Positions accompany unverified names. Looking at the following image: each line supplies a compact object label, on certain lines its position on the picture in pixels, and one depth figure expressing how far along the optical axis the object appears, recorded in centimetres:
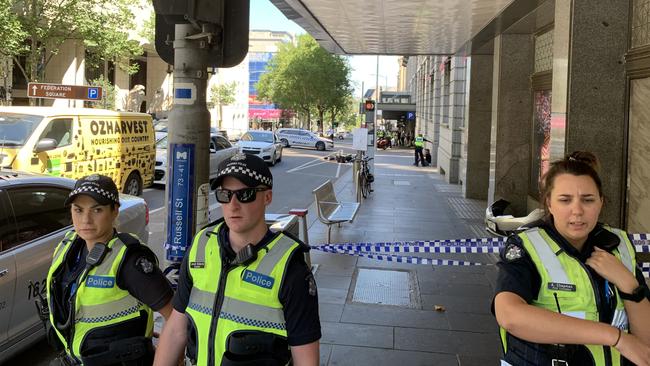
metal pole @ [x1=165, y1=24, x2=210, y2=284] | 342
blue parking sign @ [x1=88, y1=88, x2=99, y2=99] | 1961
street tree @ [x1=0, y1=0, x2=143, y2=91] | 2228
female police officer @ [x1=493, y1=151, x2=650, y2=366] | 181
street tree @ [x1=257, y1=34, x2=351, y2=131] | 6906
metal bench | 912
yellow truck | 1025
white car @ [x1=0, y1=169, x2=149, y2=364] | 415
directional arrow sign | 1845
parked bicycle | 1473
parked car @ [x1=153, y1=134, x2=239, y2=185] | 1591
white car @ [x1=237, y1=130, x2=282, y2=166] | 2513
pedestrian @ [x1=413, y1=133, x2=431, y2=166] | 2866
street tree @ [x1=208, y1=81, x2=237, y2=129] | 6316
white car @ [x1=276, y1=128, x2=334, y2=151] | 4372
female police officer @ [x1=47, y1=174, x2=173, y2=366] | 239
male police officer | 195
